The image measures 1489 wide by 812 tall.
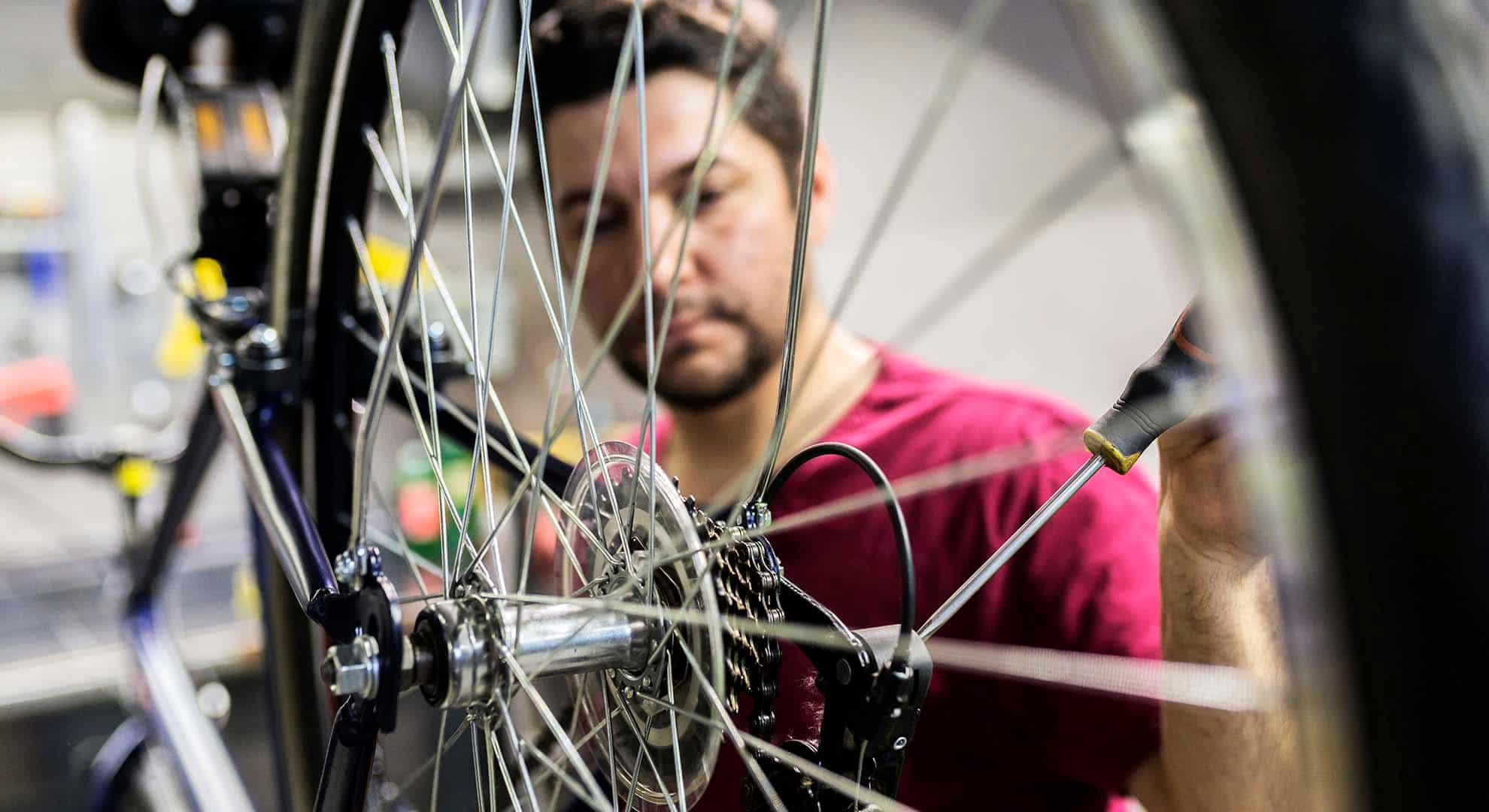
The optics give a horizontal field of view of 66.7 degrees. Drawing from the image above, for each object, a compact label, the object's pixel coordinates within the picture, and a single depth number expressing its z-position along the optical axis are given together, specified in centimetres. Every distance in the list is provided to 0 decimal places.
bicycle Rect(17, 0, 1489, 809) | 14
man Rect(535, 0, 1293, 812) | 45
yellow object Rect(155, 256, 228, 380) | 179
